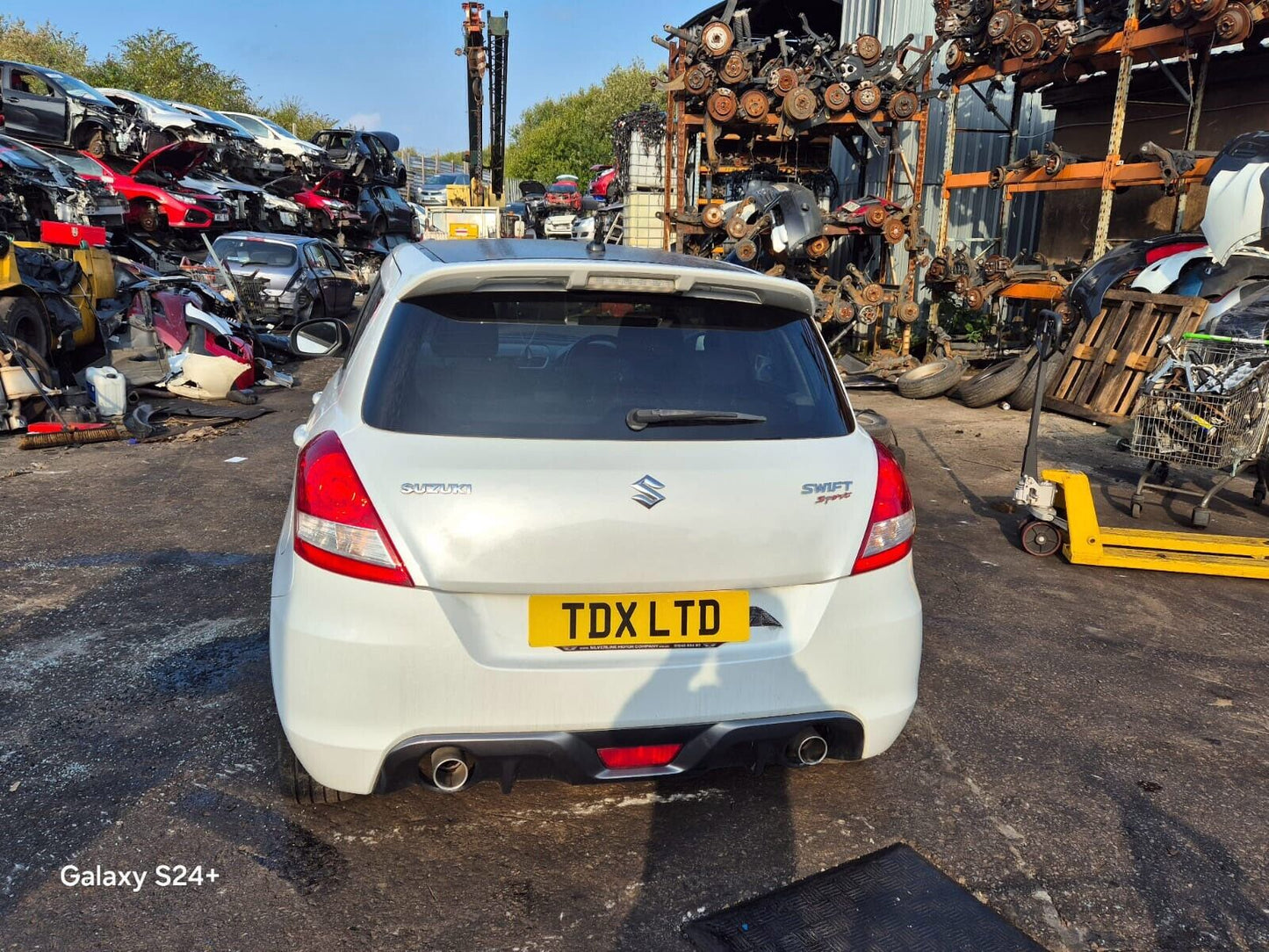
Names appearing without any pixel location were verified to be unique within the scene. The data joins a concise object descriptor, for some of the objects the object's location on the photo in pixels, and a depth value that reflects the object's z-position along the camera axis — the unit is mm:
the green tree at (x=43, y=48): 43281
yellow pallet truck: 5422
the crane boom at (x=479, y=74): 29016
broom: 8000
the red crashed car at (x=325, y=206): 22000
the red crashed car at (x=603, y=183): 31320
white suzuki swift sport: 2424
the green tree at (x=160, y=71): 43344
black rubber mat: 2443
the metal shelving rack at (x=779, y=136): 13773
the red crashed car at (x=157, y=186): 15398
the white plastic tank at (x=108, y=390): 8789
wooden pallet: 9320
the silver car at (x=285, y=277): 14055
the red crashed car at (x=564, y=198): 33375
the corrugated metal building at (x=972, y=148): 15383
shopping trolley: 5828
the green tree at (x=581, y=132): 59562
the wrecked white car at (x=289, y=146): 24156
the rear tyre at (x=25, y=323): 8422
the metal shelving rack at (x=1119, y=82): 10828
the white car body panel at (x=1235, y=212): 8695
